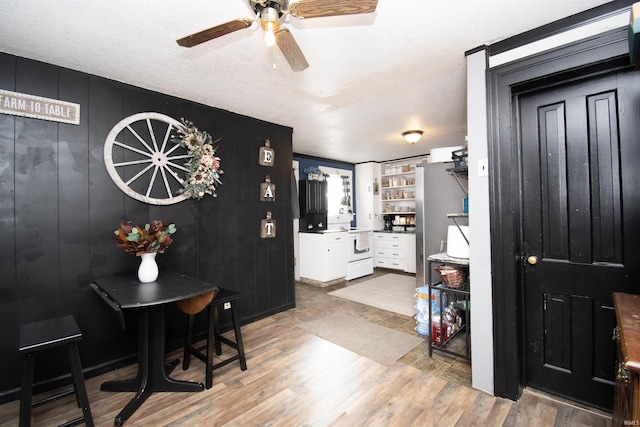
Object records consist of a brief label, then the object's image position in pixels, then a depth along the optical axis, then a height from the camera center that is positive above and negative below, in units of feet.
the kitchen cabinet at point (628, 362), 2.64 -1.29
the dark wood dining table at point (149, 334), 6.07 -2.51
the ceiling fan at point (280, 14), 4.11 +3.01
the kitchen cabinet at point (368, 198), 21.13 +1.42
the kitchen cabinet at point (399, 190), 20.12 +1.96
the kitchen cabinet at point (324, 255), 15.88 -2.05
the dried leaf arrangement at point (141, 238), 6.69 -0.39
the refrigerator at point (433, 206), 9.78 +0.36
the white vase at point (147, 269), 7.02 -1.14
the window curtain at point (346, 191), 20.93 +1.93
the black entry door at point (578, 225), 5.55 -0.22
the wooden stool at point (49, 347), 4.92 -2.11
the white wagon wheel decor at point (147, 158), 8.00 +1.82
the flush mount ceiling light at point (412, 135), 13.37 +3.73
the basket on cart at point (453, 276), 7.96 -1.62
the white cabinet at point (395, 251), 18.69 -2.21
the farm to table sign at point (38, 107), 6.59 +2.72
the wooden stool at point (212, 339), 7.02 -3.12
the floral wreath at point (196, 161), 9.07 +1.86
